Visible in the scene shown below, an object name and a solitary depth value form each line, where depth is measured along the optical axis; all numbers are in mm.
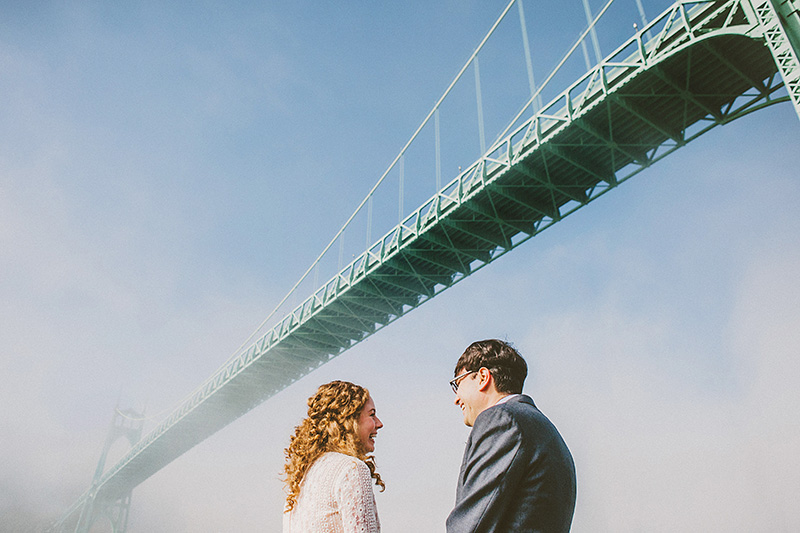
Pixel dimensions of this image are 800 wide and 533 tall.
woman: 1877
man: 1488
